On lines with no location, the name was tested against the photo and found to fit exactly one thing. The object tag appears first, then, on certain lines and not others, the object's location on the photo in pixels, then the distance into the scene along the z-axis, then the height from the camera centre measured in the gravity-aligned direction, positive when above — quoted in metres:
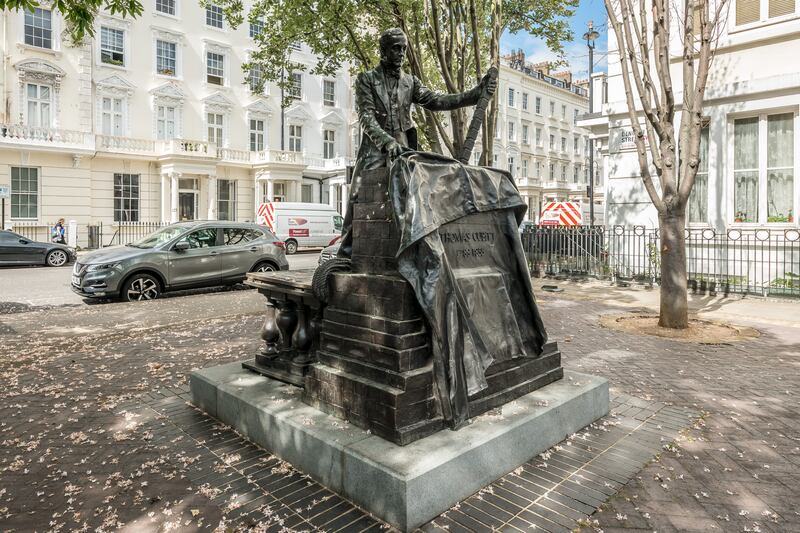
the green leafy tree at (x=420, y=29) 11.16 +6.14
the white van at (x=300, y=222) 26.90 +1.91
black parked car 18.91 +0.12
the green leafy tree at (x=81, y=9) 6.82 +3.52
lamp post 20.59 +9.37
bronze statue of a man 4.45 +1.47
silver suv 11.24 -0.12
